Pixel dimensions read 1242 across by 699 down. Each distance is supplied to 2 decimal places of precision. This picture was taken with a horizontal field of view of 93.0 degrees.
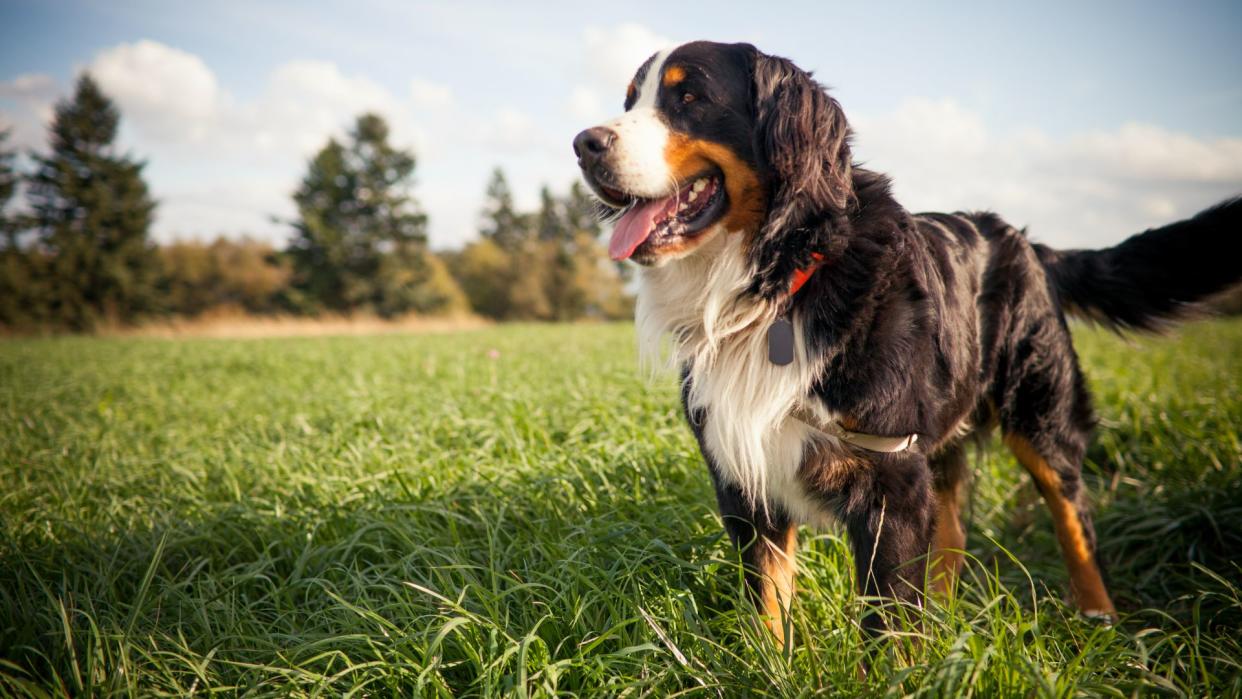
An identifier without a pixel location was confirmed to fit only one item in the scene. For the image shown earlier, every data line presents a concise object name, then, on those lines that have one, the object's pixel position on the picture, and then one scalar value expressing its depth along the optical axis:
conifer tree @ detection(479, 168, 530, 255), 46.72
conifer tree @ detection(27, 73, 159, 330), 23.95
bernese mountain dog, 1.65
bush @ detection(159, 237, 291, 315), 28.78
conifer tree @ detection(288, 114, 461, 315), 27.72
